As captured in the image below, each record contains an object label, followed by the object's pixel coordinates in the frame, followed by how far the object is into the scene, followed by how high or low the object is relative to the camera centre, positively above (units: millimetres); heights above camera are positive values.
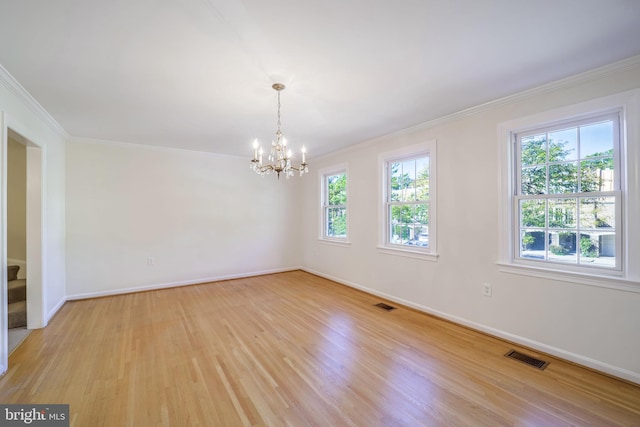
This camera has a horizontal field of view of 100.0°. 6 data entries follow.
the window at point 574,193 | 2170 +158
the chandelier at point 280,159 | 2734 +556
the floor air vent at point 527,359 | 2365 -1360
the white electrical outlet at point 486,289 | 2979 -876
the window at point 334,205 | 5261 +155
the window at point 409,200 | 3623 +171
